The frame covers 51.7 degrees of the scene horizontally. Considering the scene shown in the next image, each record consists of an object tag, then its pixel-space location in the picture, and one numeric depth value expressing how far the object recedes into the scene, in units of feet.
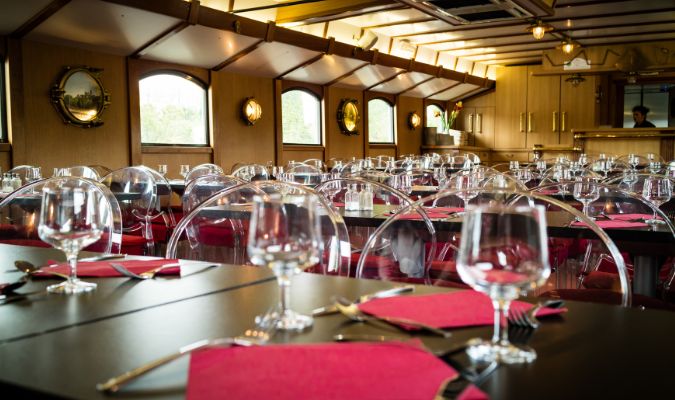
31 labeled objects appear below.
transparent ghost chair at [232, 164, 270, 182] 23.19
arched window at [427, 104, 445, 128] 58.03
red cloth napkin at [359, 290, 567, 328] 3.64
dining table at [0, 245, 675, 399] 2.73
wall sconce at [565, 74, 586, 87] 46.09
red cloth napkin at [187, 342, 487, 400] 2.60
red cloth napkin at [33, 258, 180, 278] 5.16
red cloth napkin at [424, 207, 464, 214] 10.79
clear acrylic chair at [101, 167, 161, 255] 16.70
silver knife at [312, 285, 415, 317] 3.84
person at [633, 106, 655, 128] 48.77
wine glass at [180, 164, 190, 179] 26.24
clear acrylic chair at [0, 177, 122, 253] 8.85
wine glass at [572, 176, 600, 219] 10.71
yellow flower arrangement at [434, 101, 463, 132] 56.00
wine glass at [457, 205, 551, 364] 3.07
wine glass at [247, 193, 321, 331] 3.51
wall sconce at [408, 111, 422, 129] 54.45
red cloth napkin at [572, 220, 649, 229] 9.02
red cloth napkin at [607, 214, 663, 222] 10.17
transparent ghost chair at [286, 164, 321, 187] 24.12
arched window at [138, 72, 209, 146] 32.58
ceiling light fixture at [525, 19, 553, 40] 31.81
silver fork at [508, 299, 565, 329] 3.57
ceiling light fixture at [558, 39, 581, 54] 37.50
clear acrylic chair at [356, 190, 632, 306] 7.61
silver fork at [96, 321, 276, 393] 2.70
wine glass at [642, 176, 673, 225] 10.80
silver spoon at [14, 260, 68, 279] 5.15
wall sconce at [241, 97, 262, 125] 37.40
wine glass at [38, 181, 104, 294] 4.67
